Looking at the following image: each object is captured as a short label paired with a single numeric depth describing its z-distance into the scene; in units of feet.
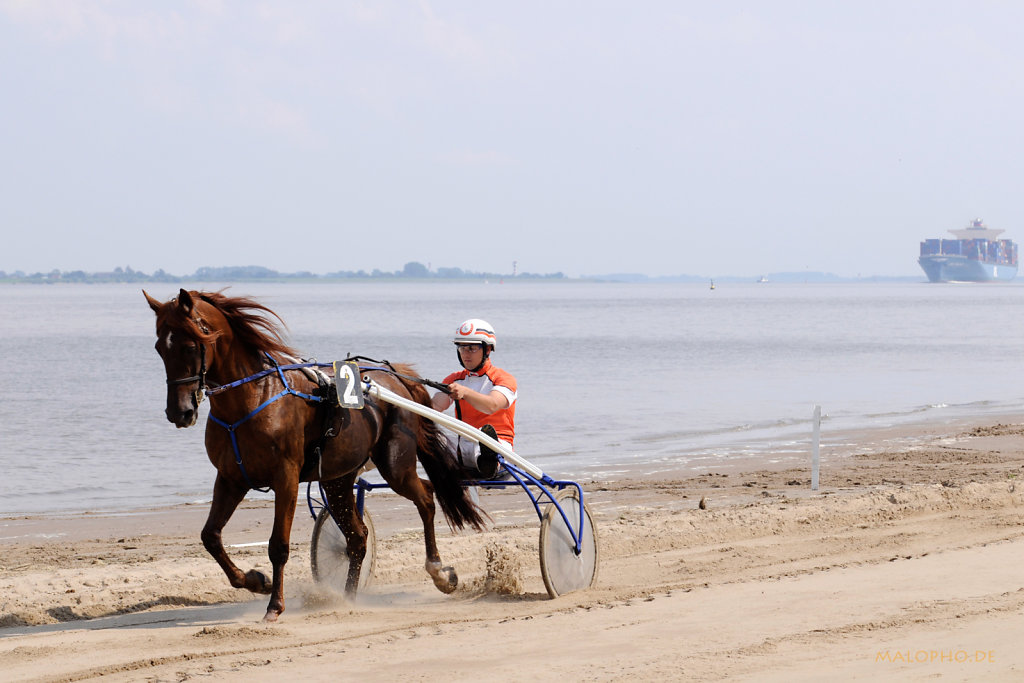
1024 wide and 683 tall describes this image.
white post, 83.38
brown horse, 41.57
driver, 49.28
